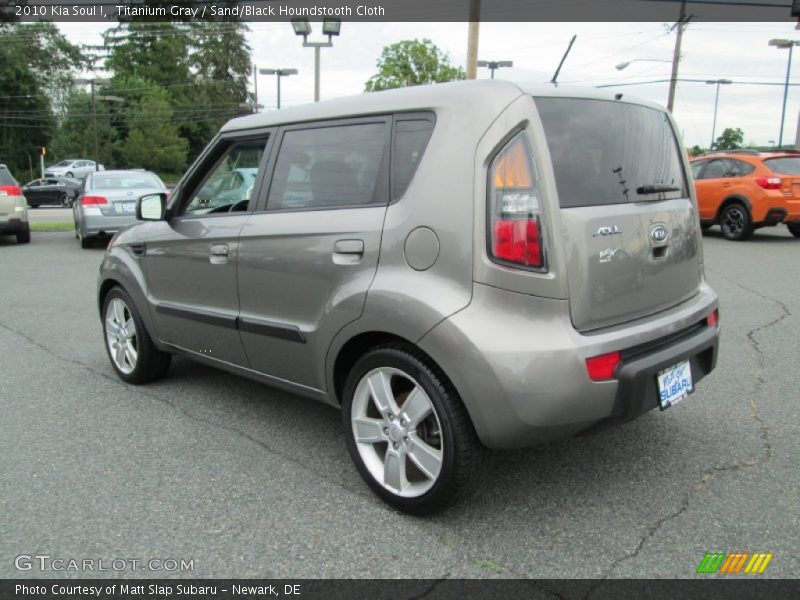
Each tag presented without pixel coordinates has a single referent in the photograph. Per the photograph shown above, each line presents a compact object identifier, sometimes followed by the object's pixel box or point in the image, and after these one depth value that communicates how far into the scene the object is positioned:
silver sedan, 12.07
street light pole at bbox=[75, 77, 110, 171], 40.42
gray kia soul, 2.44
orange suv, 11.96
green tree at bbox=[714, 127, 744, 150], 86.69
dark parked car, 31.62
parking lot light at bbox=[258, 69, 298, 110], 26.25
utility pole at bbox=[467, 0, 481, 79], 13.31
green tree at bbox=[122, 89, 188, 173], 53.72
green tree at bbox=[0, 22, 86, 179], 53.50
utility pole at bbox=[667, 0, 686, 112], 25.25
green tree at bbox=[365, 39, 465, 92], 32.56
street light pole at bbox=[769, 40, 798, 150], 25.02
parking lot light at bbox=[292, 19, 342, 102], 14.61
